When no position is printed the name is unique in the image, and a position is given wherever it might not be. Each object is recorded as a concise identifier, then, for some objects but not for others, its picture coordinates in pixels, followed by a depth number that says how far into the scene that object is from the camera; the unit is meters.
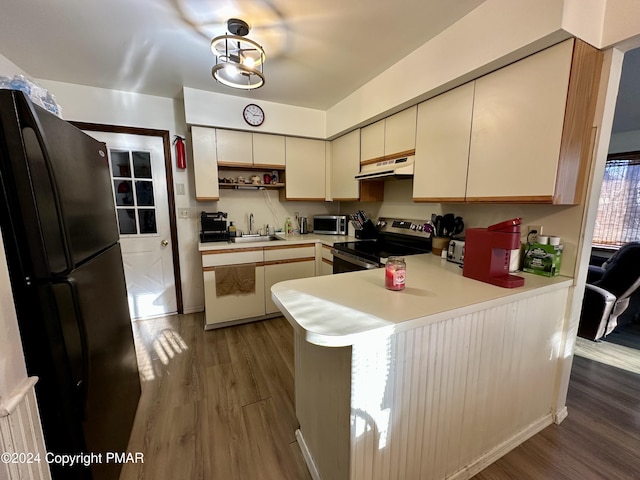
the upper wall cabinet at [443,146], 1.70
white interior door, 2.79
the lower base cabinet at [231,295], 2.66
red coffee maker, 1.29
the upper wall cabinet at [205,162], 2.68
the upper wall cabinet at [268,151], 2.92
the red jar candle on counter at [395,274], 1.25
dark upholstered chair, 2.32
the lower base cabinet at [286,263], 2.90
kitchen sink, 3.01
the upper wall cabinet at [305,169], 3.11
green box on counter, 1.48
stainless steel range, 2.24
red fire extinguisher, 2.91
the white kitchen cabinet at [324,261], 2.89
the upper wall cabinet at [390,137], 2.13
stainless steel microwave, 3.28
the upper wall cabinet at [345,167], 2.83
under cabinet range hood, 2.14
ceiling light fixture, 1.55
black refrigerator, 0.82
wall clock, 2.77
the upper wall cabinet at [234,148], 2.76
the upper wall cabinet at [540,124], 1.26
